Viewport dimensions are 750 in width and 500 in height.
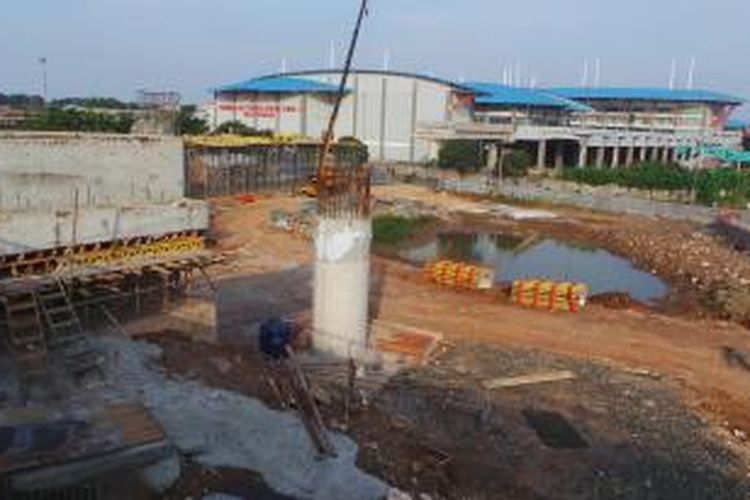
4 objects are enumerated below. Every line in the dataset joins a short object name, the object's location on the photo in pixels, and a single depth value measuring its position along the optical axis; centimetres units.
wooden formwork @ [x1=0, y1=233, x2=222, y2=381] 1781
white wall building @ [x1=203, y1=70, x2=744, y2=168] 7625
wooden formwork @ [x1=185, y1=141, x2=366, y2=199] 4834
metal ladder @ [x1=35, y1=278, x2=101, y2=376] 1798
